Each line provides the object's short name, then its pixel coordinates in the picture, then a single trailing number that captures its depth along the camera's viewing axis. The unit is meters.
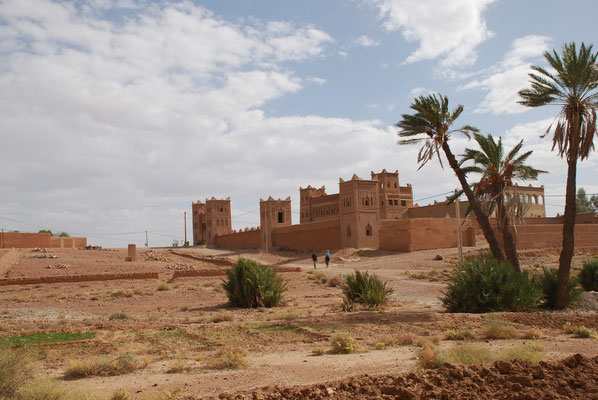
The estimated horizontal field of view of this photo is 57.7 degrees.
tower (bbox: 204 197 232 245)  72.81
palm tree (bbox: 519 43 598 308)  17.80
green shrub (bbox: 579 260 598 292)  24.25
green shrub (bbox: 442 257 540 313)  16.84
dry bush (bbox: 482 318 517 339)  11.74
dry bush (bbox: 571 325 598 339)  11.77
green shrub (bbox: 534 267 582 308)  18.42
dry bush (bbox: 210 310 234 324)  16.60
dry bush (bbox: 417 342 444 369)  8.29
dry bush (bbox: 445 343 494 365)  8.55
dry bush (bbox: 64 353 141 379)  8.93
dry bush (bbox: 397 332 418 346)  11.30
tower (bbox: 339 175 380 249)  49.91
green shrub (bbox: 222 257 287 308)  21.00
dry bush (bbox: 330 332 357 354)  10.40
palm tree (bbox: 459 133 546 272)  23.36
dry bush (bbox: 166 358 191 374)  9.11
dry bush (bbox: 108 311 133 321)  17.73
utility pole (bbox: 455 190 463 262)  30.66
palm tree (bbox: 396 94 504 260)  20.64
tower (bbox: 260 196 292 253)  59.50
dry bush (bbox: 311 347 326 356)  10.34
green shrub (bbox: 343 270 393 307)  18.97
